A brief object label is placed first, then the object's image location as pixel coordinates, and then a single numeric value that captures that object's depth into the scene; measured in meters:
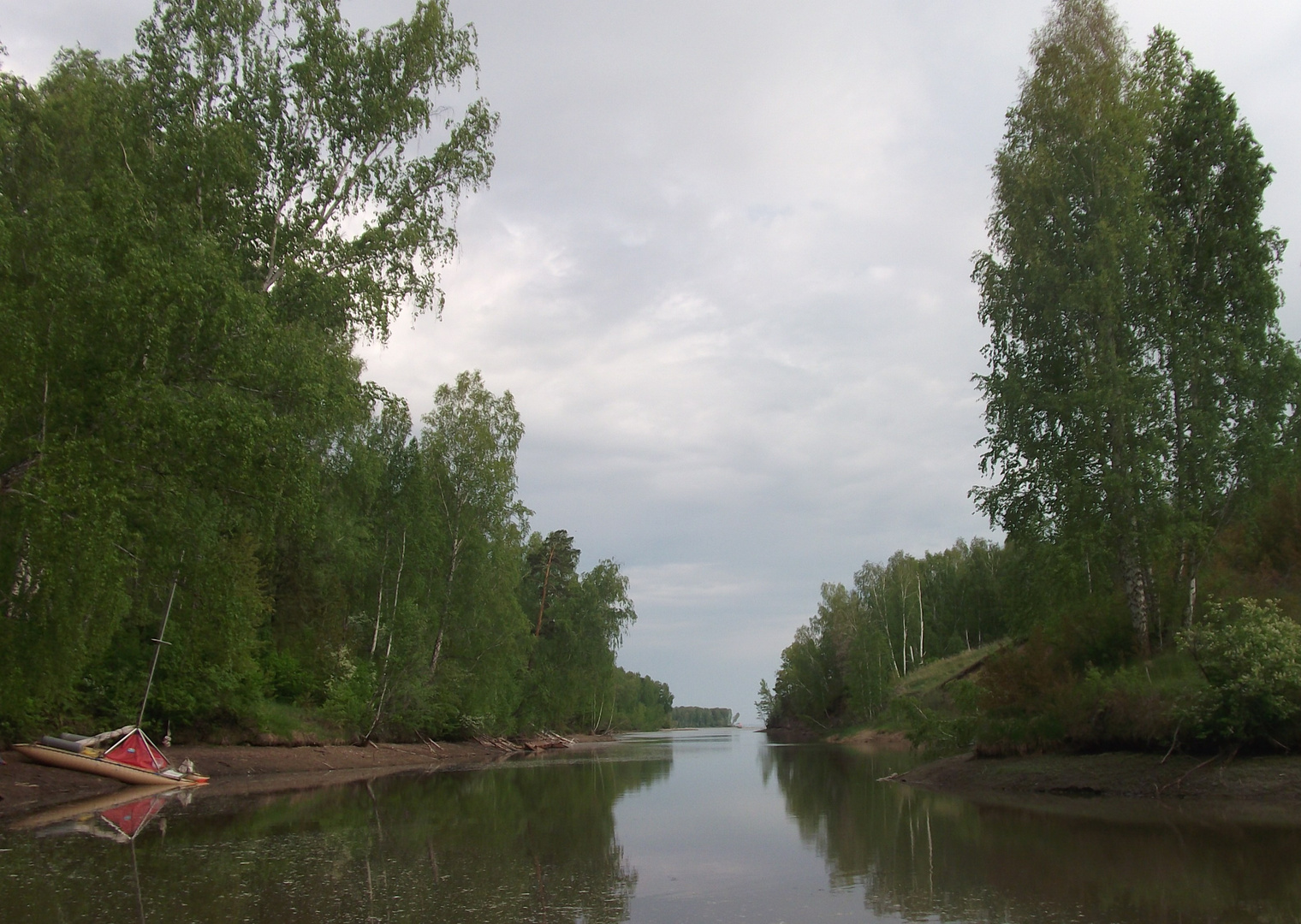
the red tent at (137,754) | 21.88
